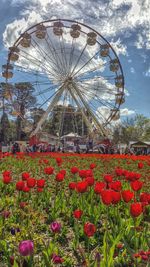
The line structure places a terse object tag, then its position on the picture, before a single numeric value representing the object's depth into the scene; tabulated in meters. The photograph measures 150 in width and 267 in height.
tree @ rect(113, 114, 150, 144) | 48.39
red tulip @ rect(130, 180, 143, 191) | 2.24
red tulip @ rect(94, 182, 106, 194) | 2.25
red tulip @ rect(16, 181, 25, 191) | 2.37
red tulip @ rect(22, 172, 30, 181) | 2.78
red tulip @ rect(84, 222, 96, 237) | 1.43
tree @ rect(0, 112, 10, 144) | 37.60
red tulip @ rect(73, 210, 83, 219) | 1.71
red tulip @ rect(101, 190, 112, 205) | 1.80
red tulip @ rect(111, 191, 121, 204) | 1.90
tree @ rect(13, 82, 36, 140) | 37.86
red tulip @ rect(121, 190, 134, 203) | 1.92
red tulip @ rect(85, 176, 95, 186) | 2.52
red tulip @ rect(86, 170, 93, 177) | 2.88
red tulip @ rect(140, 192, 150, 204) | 1.94
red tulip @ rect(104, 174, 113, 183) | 2.67
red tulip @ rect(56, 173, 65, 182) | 2.74
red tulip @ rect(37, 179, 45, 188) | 2.51
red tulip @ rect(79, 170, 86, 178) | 2.84
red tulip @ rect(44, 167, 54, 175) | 3.16
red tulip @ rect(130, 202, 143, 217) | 1.64
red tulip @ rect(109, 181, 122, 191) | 2.28
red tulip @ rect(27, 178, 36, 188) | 2.43
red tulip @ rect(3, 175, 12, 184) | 2.63
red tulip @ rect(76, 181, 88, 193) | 2.18
